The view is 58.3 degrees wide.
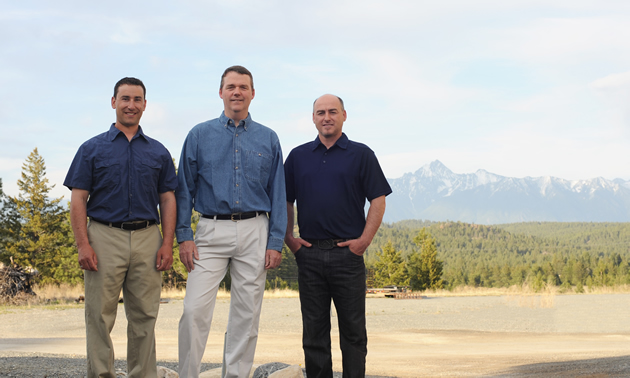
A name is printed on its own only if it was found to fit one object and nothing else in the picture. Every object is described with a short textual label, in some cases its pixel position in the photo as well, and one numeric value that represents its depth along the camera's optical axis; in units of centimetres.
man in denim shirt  427
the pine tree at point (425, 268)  4412
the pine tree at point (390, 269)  4409
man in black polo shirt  459
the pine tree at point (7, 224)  2360
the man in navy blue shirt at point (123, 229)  405
